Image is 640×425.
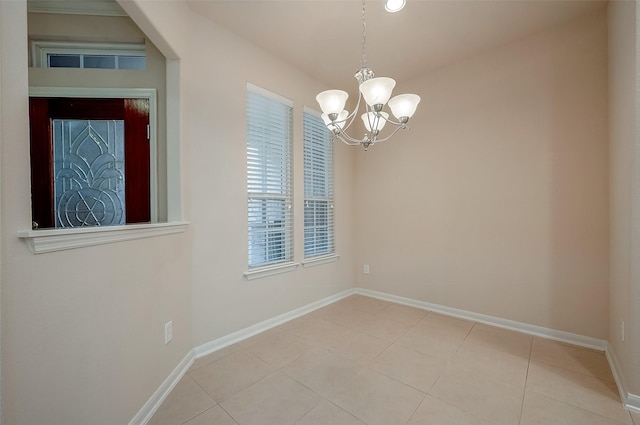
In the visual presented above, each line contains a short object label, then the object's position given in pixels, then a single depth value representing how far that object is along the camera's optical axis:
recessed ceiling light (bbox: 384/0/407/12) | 1.72
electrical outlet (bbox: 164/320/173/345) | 1.78
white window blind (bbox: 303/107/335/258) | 3.24
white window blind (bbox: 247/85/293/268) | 2.64
